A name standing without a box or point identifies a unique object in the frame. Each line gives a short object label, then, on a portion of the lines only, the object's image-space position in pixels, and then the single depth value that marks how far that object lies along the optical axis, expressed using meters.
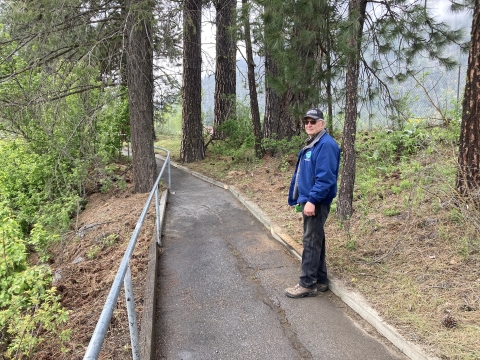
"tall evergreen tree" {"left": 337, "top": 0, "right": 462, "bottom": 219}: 5.36
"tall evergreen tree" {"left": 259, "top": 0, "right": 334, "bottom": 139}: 6.23
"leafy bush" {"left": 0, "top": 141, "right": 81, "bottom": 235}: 8.80
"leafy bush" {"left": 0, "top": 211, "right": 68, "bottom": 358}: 3.75
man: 3.81
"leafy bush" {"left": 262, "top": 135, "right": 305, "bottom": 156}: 10.34
